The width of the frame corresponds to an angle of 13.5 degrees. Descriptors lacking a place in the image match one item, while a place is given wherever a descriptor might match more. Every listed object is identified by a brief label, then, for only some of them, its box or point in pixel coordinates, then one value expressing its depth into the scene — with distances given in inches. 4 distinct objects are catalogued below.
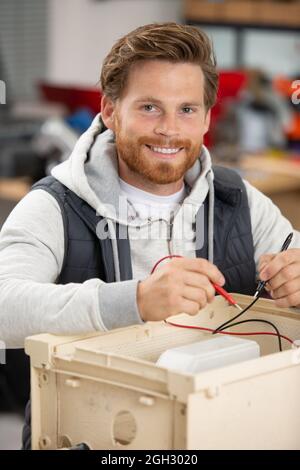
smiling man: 70.7
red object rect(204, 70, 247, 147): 161.0
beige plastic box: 57.2
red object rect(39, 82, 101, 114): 153.3
